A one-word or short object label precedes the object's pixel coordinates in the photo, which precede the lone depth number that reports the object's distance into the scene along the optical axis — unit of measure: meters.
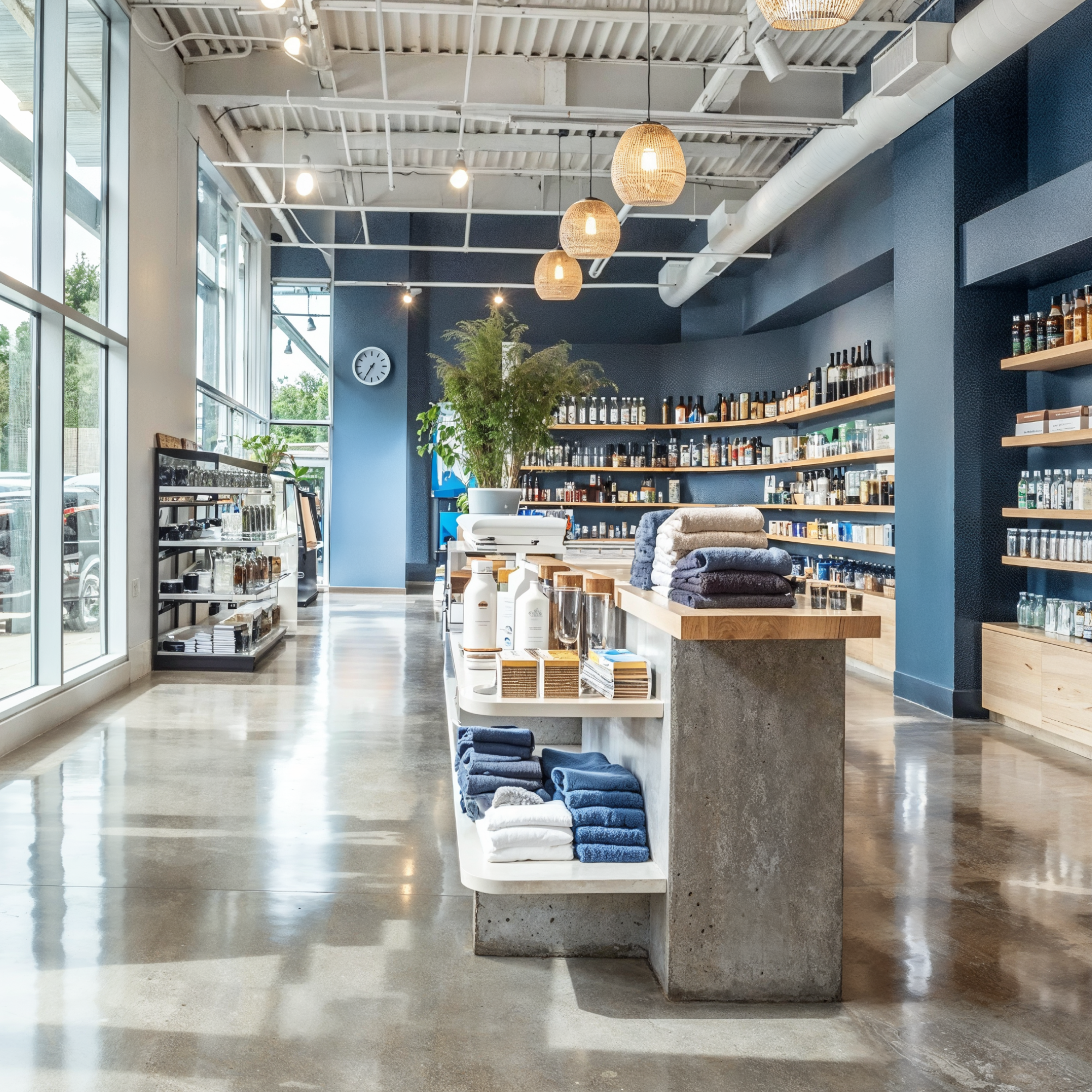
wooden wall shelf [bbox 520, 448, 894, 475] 7.91
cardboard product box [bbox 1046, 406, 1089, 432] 5.55
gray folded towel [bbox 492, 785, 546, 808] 2.83
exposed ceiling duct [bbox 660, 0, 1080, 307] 5.04
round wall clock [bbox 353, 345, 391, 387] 14.07
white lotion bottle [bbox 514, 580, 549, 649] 2.79
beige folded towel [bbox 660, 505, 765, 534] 2.66
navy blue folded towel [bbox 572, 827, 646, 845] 2.70
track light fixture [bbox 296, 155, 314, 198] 7.98
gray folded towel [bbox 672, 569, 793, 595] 2.49
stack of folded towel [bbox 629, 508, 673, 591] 2.92
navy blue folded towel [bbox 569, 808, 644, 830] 2.72
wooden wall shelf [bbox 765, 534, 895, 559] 7.94
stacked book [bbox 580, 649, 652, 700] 2.61
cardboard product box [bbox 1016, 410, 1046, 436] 5.86
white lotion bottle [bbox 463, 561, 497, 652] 2.86
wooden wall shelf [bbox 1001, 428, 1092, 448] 5.48
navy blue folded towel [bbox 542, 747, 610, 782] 3.07
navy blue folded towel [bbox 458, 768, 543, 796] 2.92
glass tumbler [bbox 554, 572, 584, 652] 2.91
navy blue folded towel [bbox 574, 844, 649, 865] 2.66
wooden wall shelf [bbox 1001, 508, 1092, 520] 5.46
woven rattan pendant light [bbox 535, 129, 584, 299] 6.52
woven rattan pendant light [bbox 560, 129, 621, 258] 5.44
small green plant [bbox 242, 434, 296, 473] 11.09
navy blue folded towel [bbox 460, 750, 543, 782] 2.98
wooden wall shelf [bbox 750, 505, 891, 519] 7.89
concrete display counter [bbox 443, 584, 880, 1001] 2.54
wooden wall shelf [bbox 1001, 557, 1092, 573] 5.42
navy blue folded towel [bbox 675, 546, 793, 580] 2.49
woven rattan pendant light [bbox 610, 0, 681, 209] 4.45
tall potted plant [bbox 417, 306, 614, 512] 3.95
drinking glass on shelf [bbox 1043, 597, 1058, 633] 5.77
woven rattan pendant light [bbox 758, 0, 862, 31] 3.08
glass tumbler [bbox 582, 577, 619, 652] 3.01
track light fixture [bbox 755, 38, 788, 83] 6.66
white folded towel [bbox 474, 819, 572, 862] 2.62
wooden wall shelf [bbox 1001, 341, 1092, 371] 5.45
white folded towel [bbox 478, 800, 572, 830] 2.65
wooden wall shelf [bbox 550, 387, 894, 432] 7.86
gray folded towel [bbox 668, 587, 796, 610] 2.50
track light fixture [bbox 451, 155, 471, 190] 7.95
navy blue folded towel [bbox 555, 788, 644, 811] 2.77
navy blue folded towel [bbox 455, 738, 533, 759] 3.11
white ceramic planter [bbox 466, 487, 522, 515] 3.86
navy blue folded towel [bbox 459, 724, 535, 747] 3.13
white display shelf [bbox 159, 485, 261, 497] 8.09
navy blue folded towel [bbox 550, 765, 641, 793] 2.82
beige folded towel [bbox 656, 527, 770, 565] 2.66
